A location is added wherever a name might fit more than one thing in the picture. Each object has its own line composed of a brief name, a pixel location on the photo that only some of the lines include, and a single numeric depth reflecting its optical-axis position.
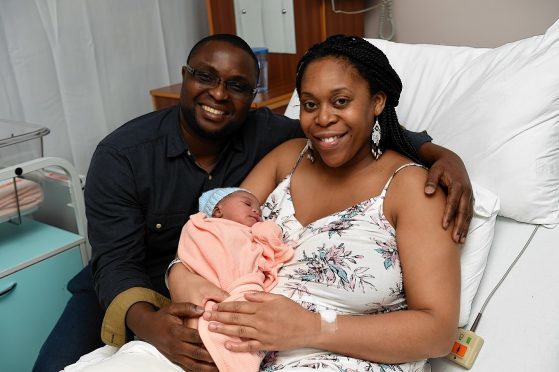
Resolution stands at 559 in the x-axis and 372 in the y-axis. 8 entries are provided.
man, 1.40
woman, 1.11
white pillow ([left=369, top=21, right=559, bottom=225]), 1.38
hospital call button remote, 1.21
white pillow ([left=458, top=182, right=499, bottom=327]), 1.29
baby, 1.18
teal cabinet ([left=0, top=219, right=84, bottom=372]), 1.84
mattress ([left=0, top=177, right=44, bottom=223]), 1.90
